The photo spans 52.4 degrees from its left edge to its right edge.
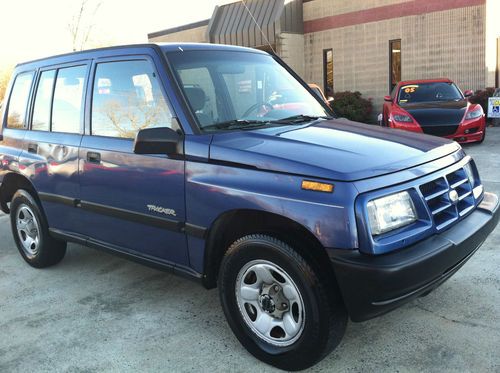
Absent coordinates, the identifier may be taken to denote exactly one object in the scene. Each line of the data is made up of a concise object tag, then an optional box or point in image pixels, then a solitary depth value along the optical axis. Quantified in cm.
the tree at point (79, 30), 2367
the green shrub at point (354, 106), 1812
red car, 1018
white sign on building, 1277
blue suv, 262
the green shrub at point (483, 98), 1539
